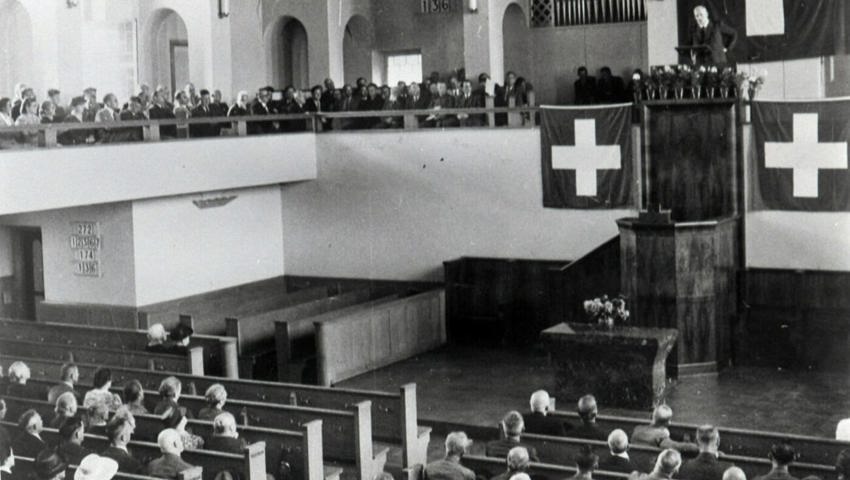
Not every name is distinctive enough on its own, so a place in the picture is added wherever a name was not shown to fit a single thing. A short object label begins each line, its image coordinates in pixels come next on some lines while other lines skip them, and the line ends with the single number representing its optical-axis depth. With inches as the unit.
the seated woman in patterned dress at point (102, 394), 398.9
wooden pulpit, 600.4
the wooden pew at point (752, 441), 381.7
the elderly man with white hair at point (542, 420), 425.4
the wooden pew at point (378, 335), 631.8
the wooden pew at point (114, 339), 579.2
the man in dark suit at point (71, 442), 354.6
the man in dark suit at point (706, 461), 348.8
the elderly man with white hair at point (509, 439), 372.2
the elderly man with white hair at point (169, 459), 348.8
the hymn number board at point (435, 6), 914.1
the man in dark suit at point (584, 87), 812.6
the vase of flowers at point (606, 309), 559.5
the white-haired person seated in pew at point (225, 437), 390.9
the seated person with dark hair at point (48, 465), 316.5
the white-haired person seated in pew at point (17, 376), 462.6
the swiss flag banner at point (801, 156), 622.5
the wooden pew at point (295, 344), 640.4
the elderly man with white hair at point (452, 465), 350.9
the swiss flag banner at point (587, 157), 683.4
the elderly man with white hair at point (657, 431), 386.6
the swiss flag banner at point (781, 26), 657.0
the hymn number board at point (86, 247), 705.6
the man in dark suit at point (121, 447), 349.7
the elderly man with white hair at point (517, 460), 332.2
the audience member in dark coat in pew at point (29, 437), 354.9
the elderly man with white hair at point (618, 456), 356.5
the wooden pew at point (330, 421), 449.4
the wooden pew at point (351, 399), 469.4
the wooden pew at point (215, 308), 681.0
